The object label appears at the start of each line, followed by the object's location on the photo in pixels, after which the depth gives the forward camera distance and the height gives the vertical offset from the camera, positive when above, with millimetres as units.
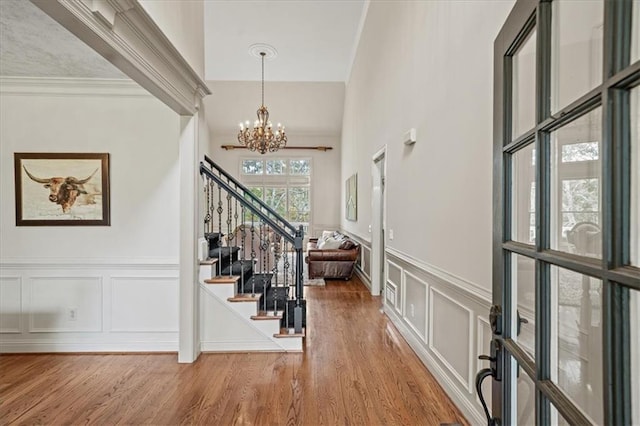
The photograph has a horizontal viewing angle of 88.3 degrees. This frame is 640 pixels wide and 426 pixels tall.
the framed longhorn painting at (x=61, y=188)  3166 +211
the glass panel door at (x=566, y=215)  544 -8
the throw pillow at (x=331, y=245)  6594 -681
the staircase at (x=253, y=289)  3156 -797
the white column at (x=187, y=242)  2980 -287
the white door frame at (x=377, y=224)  5043 -204
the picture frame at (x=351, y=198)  6934 +302
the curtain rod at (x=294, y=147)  9805 +1907
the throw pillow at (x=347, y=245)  6398 -663
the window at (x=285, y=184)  10125 +822
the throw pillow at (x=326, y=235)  7876 -599
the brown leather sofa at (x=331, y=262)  6215 -971
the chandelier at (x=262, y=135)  6957 +1619
